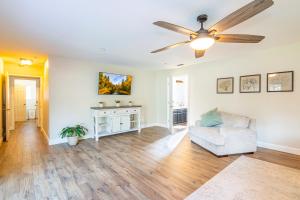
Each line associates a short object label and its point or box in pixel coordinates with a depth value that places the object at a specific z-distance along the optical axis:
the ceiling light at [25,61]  4.45
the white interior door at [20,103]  7.78
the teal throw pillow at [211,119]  3.97
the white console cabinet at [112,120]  4.60
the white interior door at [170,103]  5.22
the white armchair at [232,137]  3.27
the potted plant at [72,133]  4.02
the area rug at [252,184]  2.00
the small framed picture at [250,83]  3.88
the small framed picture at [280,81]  3.40
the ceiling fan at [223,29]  1.45
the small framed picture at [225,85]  4.41
